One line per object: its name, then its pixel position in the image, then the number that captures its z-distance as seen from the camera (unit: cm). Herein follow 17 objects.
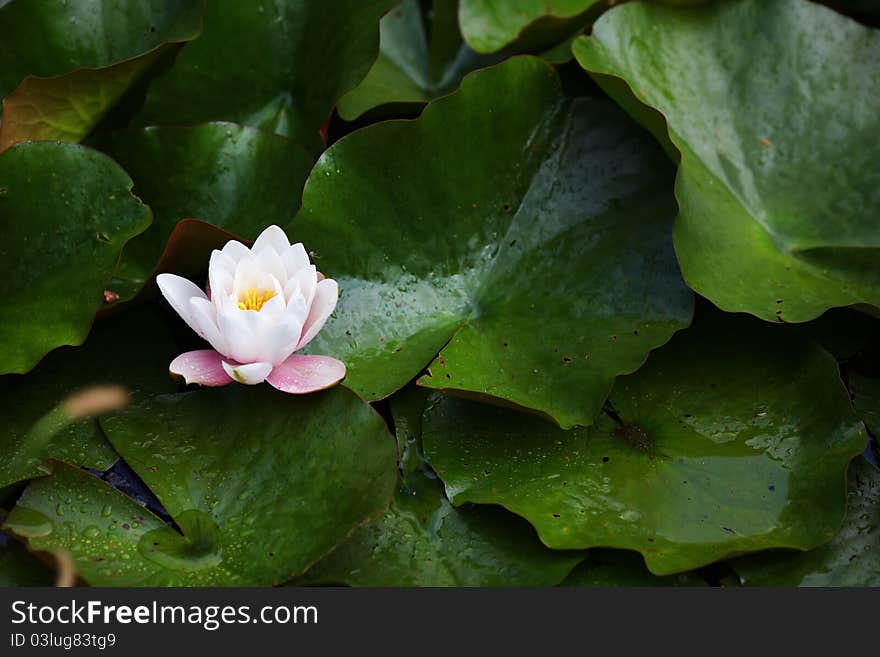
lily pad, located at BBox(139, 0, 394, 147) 204
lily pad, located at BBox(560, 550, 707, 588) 191
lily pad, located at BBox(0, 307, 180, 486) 192
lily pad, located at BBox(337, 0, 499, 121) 212
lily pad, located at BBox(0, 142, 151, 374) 193
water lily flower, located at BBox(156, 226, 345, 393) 189
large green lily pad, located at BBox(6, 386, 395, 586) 188
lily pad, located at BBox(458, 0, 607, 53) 206
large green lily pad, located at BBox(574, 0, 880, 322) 196
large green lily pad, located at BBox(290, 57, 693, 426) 194
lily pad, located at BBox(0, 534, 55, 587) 188
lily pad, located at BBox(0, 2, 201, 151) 196
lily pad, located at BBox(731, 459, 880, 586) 191
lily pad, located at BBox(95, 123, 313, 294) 199
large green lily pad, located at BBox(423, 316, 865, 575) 191
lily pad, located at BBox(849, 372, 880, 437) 197
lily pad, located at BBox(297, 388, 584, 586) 190
